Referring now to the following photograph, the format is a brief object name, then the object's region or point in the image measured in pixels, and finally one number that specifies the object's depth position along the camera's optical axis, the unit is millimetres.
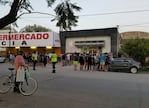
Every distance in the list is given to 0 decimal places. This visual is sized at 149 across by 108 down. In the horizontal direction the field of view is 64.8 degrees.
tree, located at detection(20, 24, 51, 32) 35756
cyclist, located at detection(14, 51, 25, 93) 4599
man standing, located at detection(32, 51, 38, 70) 10940
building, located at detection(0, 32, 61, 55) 18841
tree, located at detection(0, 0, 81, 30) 4828
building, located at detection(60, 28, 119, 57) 18901
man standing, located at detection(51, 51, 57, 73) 9373
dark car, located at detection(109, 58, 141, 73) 11404
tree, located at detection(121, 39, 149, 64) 13986
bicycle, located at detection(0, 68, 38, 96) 4553
